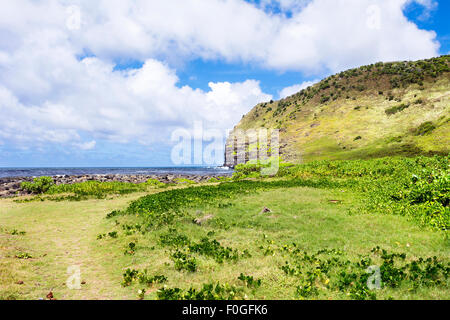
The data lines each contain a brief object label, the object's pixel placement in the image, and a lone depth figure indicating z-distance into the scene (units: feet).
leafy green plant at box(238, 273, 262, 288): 28.73
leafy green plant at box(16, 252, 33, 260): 39.55
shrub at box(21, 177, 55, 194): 124.98
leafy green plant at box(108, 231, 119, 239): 50.78
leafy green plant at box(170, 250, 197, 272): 34.12
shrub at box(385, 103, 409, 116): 299.21
